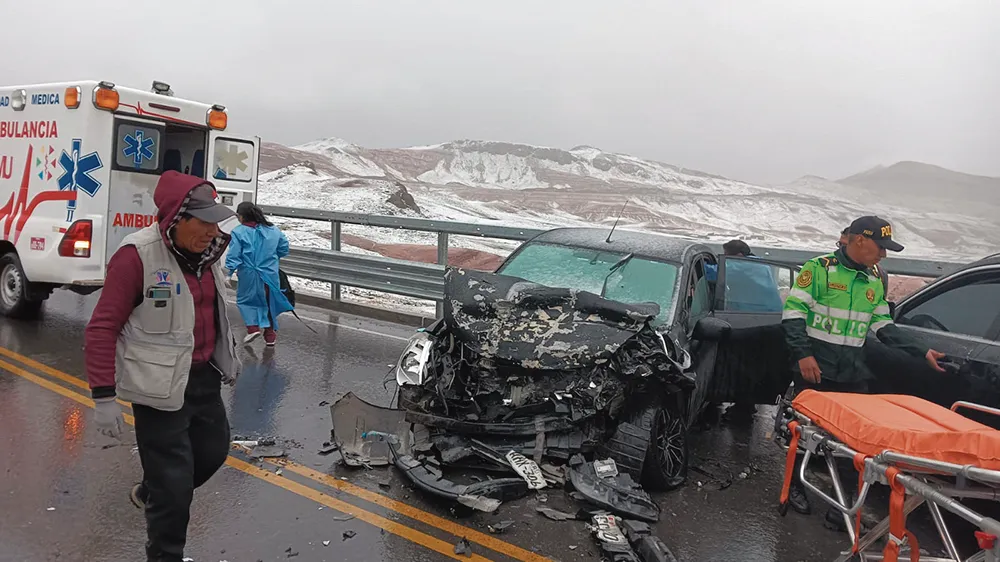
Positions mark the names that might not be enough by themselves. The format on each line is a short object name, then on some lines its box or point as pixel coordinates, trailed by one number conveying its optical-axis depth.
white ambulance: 7.38
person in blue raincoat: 7.49
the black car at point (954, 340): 4.34
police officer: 4.73
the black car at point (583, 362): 4.35
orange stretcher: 2.79
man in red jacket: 2.74
